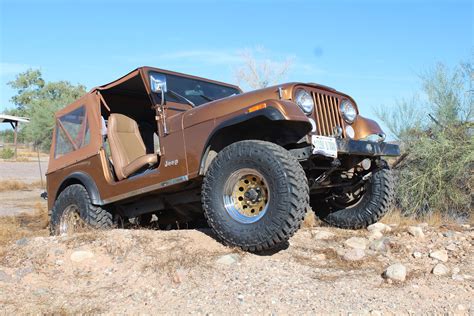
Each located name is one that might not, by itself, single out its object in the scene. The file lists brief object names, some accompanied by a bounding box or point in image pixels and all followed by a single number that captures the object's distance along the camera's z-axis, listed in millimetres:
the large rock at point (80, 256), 4633
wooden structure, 27720
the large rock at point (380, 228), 5965
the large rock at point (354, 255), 4684
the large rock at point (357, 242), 5141
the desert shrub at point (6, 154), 33938
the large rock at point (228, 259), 4328
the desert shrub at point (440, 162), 9664
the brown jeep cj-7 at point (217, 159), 4434
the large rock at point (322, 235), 5617
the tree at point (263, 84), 21686
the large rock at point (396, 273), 3965
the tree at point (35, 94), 39875
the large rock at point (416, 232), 5591
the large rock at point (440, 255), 4680
